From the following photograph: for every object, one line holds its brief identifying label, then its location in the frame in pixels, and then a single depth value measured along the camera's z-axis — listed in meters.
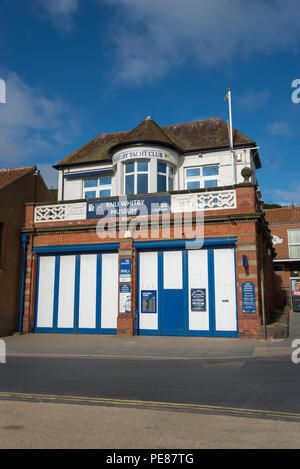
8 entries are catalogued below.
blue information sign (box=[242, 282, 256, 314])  14.31
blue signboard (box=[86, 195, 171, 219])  16.44
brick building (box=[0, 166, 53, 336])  17.00
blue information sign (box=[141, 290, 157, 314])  15.98
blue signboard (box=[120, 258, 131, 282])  16.14
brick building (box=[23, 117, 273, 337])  15.02
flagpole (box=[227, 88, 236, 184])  21.31
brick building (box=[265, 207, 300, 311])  32.25
